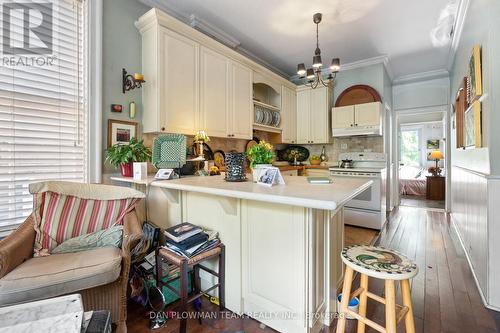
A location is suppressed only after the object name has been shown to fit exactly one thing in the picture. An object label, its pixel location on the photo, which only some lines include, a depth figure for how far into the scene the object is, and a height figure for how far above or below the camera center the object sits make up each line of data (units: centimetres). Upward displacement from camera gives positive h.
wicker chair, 132 -58
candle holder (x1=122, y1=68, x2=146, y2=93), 232 +86
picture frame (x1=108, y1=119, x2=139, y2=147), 223 +36
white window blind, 174 +48
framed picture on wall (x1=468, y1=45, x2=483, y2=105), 203 +85
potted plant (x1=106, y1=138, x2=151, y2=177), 202 +10
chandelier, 237 +106
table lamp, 696 +32
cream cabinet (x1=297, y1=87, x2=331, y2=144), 446 +102
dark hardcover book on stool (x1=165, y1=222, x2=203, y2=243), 156 -46
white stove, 363 -49
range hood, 396 +63
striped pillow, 160 -38
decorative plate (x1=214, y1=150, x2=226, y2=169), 323 +12
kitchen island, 136 -53
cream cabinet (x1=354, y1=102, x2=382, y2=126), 394 +92
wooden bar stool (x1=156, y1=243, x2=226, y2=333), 144 -74
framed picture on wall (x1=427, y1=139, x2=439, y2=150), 897 +85
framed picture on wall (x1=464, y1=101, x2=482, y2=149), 205 +39
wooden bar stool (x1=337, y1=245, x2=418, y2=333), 105 -50
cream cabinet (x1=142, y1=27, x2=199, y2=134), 231 +90
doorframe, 460 +52
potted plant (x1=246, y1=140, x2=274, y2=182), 163 +6
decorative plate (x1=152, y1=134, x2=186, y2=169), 201 +14
